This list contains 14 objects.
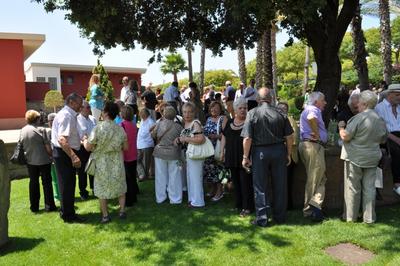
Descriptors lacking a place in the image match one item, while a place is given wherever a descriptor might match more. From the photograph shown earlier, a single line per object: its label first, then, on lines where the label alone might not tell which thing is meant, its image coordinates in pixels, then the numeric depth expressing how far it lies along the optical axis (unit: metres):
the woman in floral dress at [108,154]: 6.55
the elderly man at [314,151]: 6.41
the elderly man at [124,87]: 12.41
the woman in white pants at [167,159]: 7.67
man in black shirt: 6.12
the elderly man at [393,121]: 6.92
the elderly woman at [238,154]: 6.88
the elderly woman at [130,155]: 7.80
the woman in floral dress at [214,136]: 7.63
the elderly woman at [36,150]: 7.27
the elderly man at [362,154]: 5.98
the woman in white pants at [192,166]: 7.43
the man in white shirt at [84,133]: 8.14
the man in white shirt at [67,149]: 6.49
